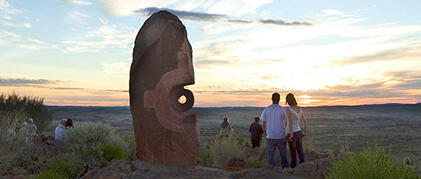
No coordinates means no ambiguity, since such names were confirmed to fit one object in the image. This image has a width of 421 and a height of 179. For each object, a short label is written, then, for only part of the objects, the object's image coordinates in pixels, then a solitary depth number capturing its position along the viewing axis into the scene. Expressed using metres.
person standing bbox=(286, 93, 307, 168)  9.01
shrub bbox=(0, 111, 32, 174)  8.94
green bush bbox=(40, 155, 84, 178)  10.02
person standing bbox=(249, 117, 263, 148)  13.99
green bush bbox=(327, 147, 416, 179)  5.69
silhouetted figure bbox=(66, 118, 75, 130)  14.18
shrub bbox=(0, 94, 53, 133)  23.08
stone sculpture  8.05
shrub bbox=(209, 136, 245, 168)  12.06
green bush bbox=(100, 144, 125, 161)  10.88
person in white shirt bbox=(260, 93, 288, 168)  8.95
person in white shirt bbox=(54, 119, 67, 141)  13.66
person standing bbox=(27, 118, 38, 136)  14.77
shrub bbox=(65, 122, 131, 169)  10.74
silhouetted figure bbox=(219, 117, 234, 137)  15.85
